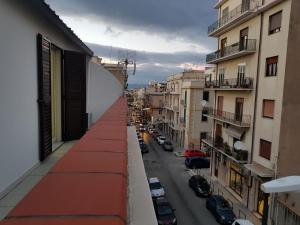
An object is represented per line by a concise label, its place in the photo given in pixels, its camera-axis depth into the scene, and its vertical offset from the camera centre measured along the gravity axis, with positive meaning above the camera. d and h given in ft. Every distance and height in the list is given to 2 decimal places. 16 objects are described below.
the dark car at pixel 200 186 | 72.13 -25.36
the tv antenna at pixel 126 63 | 100.71 +7.31
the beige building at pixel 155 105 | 197.57 -14.61
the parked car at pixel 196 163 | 100.22 -26.31
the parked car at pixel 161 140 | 137.75 -26.42
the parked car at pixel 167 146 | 127.41 -26.63
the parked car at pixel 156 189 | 68.18 -24.58
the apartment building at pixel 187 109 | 120.47 -10.84
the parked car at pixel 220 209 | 56.85 -24.81
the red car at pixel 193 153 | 112.71 -25.94
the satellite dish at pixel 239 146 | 65.82 -13.16
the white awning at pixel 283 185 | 36.60 -12.20
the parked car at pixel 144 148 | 119.22 -26.26
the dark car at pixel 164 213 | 55.09 -24.71
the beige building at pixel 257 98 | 51.01 -2.28
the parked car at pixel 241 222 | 48.06 -22.18
